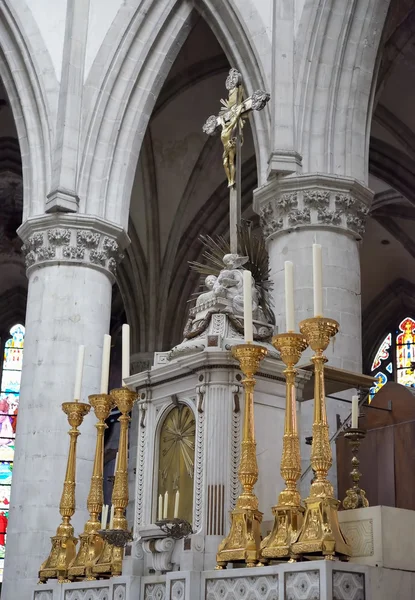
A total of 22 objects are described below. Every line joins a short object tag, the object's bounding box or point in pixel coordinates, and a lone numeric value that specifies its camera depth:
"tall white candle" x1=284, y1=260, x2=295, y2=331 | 4.65
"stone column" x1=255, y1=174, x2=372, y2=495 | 9.55
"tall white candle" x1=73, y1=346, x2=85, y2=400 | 5.86
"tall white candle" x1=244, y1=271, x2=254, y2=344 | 4.72
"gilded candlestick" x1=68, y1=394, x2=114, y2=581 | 5.66
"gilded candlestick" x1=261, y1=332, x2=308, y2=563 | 4.34
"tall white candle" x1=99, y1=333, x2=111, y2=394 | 5.80
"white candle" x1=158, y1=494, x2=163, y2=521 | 5.09
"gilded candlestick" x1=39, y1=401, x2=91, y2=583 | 5.83
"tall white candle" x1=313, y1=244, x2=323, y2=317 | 4.50
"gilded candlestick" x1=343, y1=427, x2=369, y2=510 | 5.63
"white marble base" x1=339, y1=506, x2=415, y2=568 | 4.31
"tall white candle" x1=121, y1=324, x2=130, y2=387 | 5.65
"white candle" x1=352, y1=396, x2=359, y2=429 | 5.61
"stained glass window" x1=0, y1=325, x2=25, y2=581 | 19.55
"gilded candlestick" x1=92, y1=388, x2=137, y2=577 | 5.43
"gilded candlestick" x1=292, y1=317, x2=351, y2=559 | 4.17
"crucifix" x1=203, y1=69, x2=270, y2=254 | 5.78
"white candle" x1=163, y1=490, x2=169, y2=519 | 5.09
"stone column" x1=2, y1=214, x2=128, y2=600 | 10.01
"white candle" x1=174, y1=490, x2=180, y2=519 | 4.99
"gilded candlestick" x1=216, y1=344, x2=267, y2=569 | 4.45
